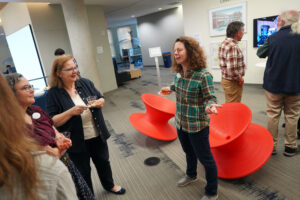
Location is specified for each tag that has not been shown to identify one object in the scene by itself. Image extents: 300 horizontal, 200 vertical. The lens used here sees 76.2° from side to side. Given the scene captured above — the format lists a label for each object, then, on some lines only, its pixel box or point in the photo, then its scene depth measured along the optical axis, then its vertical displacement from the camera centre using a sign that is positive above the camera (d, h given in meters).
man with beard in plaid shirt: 2.66 -0.32
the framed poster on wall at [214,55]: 5.91 -0.42
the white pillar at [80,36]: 4.97 +0.61
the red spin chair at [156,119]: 2.94 -1.10
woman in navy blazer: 1.55 -0.40
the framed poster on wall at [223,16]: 5.11 +0.61
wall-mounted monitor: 4.59 +0.14
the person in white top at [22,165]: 0.53 -0.27
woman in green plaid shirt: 1.54 -0.43
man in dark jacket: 1.99 -0.47
